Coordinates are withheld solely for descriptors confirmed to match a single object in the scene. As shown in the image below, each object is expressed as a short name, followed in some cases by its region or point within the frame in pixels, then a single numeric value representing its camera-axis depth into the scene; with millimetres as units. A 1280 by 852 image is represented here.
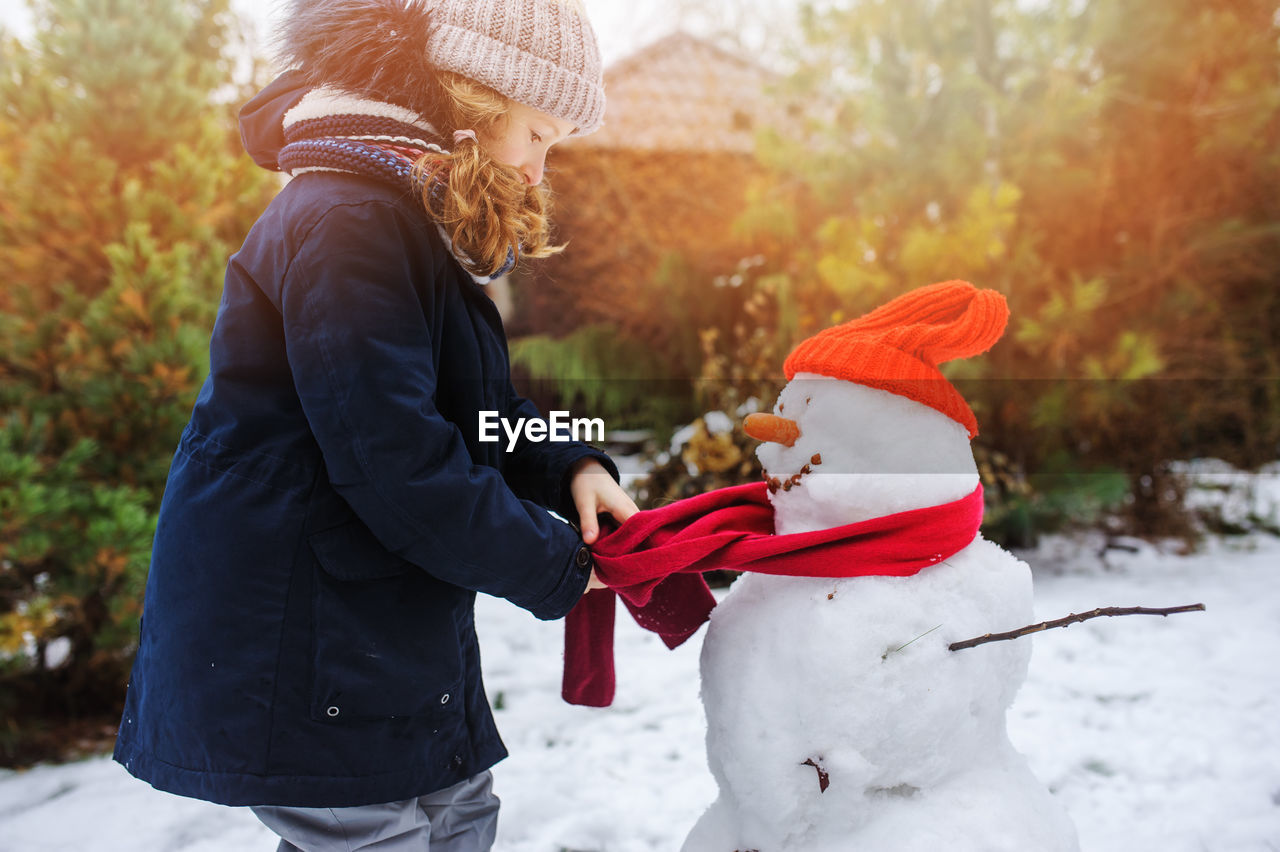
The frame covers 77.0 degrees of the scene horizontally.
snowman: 1092
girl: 974
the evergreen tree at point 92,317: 2277
